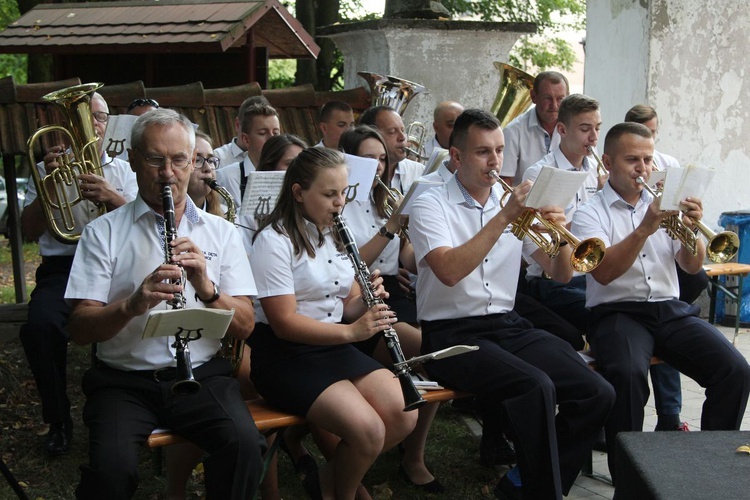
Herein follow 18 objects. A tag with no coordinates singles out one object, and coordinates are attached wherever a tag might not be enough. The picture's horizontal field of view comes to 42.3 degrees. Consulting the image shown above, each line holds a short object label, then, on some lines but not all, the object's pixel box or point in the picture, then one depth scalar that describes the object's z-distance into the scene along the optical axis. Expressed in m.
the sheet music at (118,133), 4.92
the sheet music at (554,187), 4.00
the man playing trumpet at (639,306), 4.41
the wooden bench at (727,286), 6.44
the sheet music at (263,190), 4.44
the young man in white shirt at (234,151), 5.95
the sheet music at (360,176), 4.62
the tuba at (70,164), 4.83
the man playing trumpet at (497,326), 4.01
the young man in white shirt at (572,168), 5.14
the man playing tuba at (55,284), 4.65
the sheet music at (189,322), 3.13
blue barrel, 8.07
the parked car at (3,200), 16.75
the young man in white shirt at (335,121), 6.34
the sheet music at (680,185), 4.33
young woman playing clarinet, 3.81
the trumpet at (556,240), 4.29
